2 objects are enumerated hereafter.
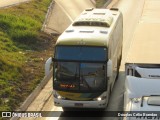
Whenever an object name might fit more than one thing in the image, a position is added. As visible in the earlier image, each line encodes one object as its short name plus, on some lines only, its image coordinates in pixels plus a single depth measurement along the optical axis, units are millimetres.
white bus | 17609
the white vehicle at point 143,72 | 12648
